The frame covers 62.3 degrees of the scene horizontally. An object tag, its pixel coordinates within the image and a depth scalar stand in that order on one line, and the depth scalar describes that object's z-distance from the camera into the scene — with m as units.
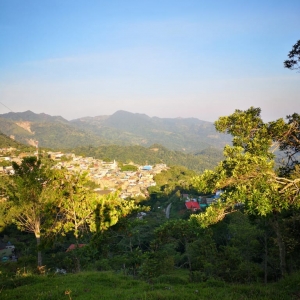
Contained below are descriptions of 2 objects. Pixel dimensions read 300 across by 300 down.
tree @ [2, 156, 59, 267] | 8.62
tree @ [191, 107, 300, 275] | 4.23
